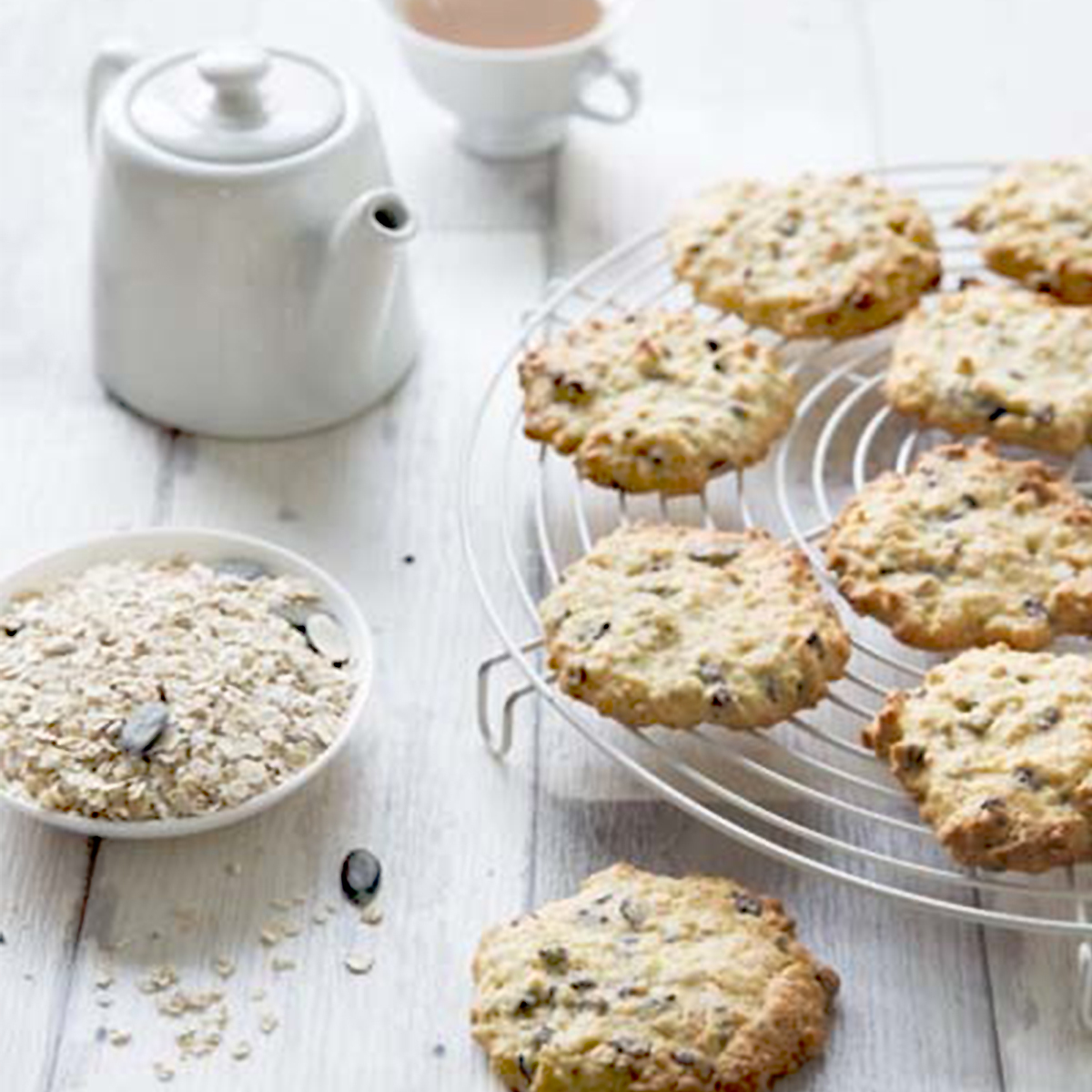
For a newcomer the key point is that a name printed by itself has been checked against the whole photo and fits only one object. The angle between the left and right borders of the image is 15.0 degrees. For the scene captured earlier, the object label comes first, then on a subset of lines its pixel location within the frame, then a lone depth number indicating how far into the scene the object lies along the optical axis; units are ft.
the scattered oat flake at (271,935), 3.58
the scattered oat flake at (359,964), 3.56
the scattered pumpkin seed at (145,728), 3.60
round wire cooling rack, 3.57
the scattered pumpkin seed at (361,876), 3.62
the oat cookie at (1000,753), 3.46
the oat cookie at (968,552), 3.65
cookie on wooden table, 3.41
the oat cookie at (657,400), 3.82
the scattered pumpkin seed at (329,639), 3.76
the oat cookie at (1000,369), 3.84
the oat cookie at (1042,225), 4.00
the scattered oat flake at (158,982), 3.54
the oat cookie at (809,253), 3.97
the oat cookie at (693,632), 3.59
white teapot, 3.91
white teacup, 4.30
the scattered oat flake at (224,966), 3.55
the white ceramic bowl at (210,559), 3.74
